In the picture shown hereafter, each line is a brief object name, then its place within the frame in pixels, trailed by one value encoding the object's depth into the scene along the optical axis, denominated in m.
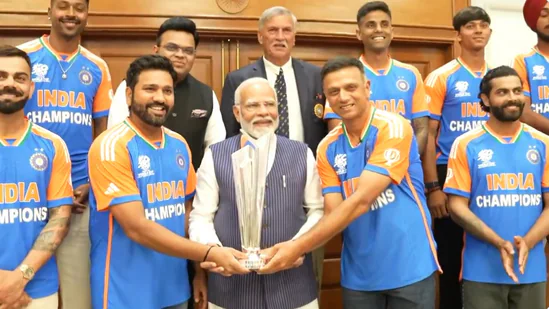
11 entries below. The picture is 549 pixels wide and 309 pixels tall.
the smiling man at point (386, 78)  3.28
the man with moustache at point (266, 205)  2.32
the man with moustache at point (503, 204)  2.74
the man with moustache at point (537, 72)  3.43
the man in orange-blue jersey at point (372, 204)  2.37
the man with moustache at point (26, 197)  2.29
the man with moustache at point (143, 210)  2.22
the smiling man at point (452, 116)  3.48
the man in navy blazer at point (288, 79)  3.24
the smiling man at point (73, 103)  2.80
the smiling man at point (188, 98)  3.04
